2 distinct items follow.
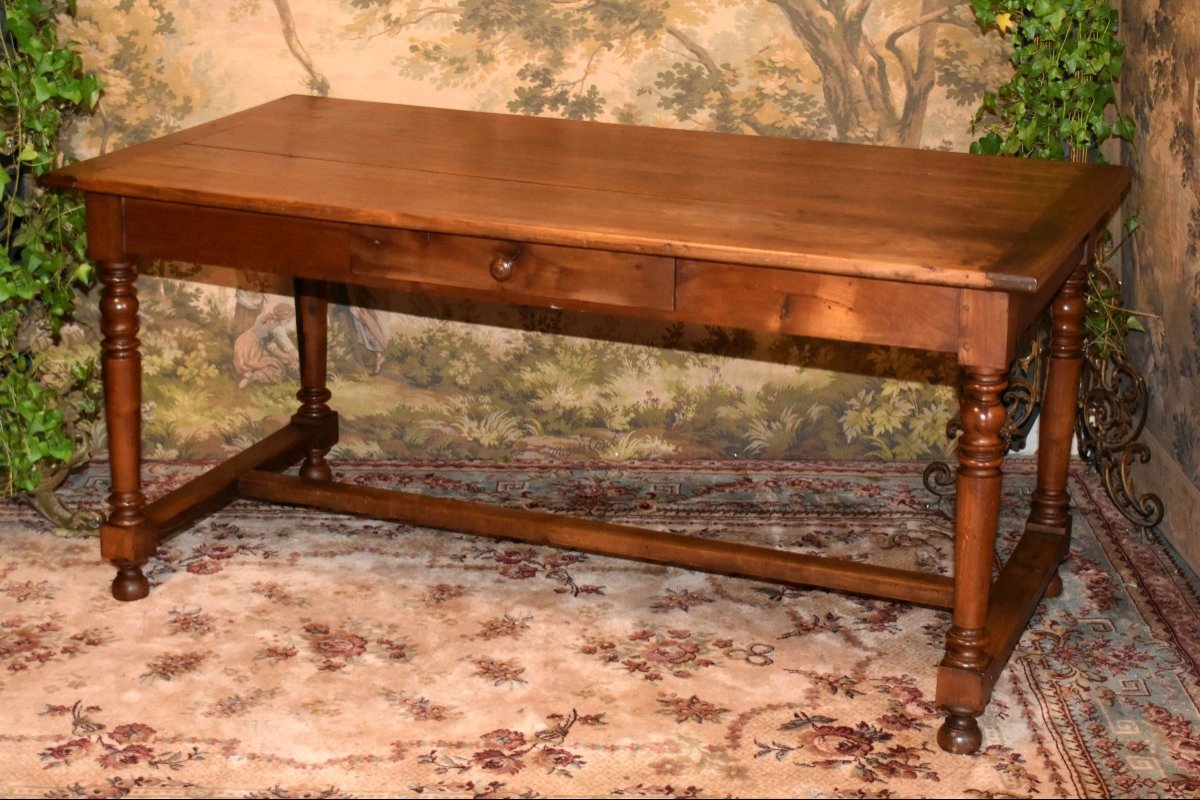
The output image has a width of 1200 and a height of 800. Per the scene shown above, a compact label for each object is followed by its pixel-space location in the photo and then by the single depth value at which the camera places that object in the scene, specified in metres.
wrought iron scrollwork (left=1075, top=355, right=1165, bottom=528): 4.05
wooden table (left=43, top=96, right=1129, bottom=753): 2.88
